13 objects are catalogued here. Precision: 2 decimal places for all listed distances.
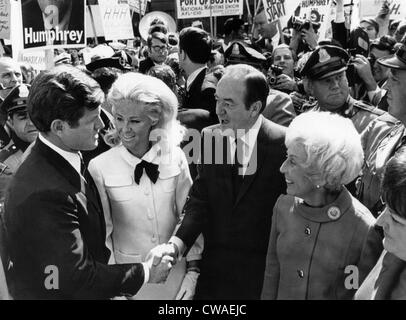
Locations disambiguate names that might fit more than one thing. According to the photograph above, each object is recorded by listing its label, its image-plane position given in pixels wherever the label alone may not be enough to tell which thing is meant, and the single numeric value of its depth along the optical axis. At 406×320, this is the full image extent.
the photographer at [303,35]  6.63
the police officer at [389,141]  2.76
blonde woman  2.64
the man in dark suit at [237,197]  2.69
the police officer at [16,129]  3.63
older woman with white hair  2.19
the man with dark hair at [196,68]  4.17
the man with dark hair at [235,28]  7.59
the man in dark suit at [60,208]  2.01
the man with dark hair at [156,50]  6.52
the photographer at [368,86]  4.28
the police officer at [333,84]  3.43
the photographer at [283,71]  4.94
